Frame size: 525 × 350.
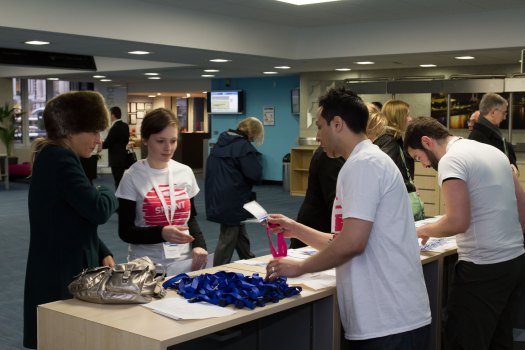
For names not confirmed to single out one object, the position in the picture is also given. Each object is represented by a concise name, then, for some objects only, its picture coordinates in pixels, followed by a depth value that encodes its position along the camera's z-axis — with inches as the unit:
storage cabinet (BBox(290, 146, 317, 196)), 539.8
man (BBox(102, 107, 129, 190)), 411.2
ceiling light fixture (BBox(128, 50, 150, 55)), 353.7
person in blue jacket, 244.1
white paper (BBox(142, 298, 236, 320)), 95.7
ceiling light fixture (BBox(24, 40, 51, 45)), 326.0
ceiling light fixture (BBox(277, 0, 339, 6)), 262.1
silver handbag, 101.0
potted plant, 617.6
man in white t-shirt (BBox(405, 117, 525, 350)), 123.8
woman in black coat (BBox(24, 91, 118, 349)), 107.3
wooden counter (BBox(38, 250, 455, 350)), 90.2
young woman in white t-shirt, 133.6
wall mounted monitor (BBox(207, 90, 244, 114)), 627.2
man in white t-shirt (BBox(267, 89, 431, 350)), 96.9
